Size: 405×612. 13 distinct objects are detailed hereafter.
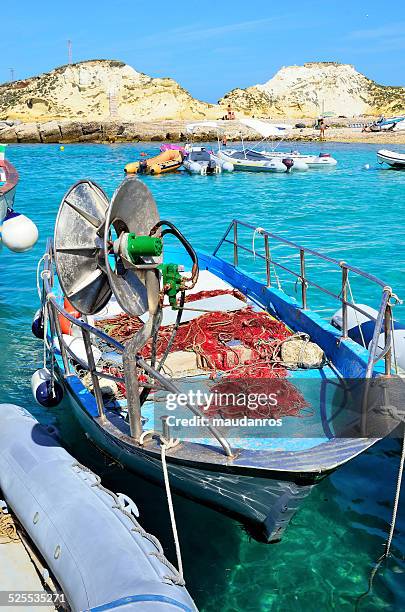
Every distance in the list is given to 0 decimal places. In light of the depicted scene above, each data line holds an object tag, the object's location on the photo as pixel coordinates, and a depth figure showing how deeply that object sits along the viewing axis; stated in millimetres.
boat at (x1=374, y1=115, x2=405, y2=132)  69800
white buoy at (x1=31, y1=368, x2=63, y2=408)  7816
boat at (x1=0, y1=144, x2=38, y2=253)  12352
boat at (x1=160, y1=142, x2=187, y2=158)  43159
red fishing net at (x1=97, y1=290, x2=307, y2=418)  6926
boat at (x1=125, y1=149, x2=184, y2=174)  40219
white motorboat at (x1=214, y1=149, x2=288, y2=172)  40344
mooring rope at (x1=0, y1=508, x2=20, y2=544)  5844
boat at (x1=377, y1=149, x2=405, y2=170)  40719
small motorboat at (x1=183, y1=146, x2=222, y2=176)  39875
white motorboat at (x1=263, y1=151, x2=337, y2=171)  41478
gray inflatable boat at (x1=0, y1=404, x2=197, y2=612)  4559
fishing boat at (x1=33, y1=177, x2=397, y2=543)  5281
